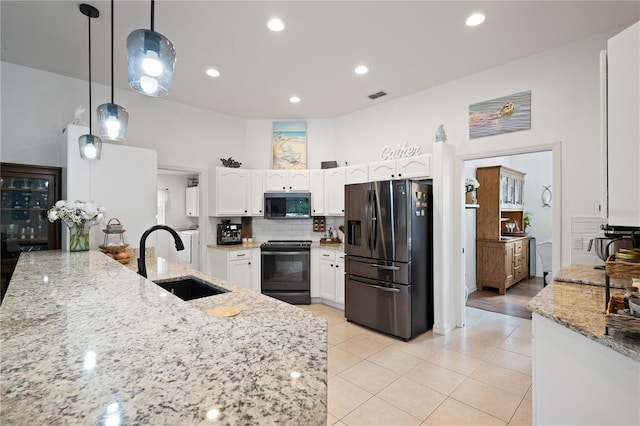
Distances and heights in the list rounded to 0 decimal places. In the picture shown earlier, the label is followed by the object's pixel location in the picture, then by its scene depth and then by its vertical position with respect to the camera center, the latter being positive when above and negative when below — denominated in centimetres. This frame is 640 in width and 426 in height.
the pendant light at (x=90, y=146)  271 +62
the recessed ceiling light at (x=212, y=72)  333 +162
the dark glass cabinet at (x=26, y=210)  289 +3
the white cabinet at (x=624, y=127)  112 +34
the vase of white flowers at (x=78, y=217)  254 -4
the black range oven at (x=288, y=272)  445 -91
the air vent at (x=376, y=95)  398 +161
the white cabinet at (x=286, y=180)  473 +52
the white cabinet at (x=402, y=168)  352 +55
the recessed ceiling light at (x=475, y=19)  241 +161
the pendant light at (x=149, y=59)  133 +71
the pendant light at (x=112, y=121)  213 +68
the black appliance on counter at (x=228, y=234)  464 -34
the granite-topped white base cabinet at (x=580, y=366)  114 -68
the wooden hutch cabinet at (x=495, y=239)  502 -49
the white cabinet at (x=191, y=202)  691 +26
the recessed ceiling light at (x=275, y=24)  247 +162
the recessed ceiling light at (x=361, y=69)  328 +162
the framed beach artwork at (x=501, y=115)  309 +106
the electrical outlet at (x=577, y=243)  276 -30
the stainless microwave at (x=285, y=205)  471 +12
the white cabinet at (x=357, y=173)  413 +56
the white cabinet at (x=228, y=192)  451 +33
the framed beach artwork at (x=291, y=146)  498 +112
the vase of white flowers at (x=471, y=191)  465 +35
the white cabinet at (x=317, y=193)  466 +30
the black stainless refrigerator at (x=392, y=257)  321 -52
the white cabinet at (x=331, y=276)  419 -94
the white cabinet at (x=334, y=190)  446 +34
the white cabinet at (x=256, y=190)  475 +36
